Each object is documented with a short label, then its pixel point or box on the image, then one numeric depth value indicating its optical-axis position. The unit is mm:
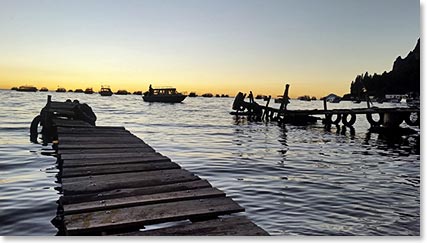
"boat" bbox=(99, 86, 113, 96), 69775
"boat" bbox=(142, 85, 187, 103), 48281
